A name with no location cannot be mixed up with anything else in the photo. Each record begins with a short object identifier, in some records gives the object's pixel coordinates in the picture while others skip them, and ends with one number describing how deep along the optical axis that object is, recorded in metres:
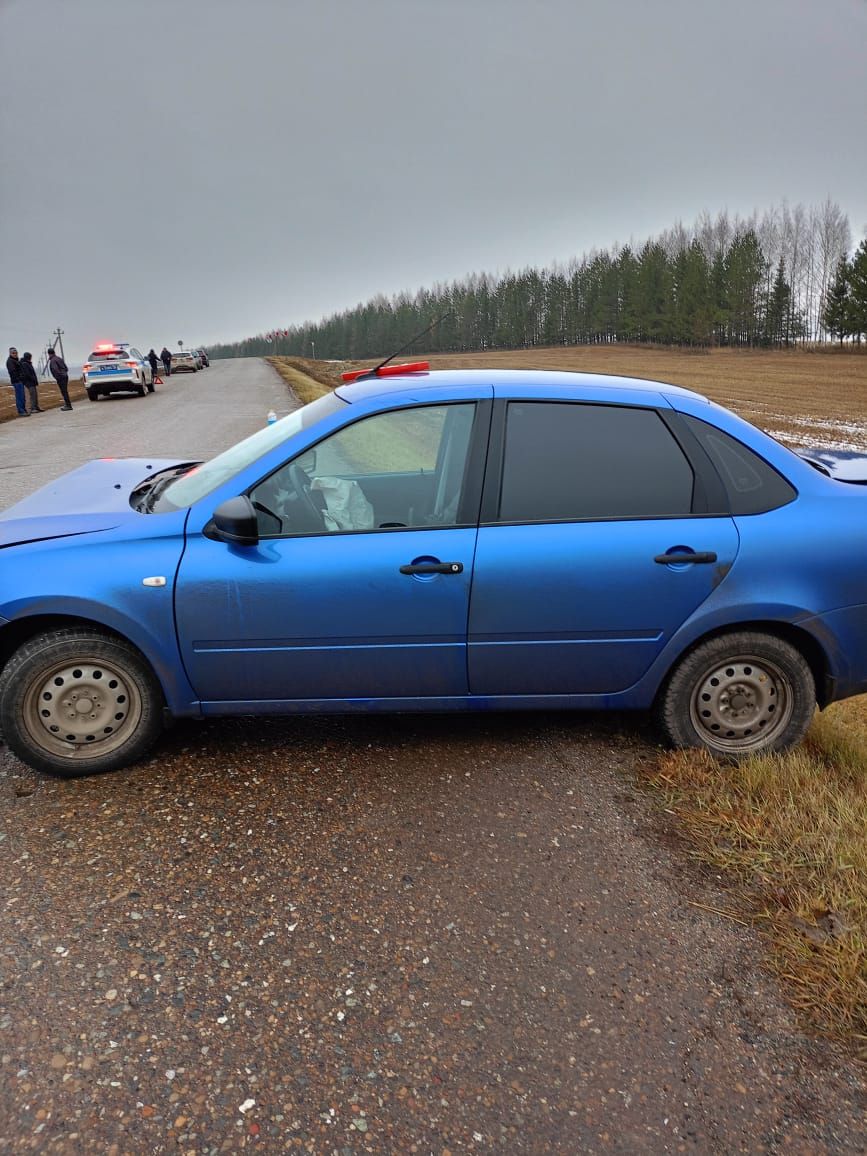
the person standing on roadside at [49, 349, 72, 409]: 22.02
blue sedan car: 3.42
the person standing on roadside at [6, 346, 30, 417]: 21.50
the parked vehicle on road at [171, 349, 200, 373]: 55.31
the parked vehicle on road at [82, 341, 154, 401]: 26.56
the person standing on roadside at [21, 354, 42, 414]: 21.72
